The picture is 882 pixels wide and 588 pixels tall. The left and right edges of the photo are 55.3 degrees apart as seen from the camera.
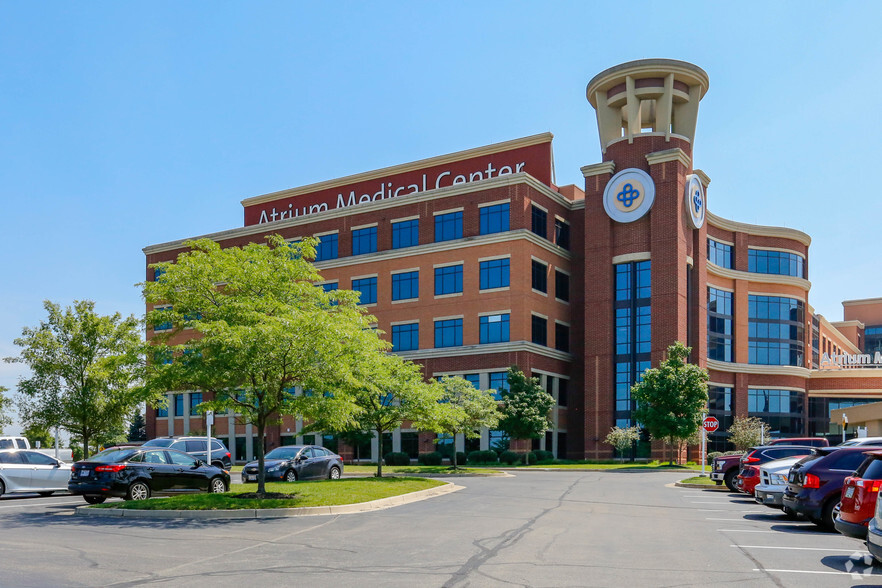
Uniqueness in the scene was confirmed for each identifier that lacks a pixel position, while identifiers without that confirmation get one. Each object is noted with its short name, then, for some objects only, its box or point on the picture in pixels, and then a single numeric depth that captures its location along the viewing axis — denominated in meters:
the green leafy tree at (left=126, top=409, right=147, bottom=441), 86.25
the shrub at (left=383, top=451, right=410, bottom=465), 59.75
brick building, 60.06
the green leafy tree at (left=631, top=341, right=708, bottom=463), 49.69
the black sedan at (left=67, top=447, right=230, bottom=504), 22.41
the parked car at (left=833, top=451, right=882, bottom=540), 12.23
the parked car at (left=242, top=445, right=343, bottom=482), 30.50
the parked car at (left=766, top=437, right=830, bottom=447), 29.88
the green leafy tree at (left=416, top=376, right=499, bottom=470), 45.69
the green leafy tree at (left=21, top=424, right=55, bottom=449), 42.25
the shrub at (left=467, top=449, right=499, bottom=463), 57.03
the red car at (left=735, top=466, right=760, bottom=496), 24.95
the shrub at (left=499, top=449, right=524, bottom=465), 56.34
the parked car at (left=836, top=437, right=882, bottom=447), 21.12
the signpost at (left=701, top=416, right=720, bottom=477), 36.69
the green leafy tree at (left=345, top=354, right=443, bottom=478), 35.59
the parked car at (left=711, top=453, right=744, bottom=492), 29.14
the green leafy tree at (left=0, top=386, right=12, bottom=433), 54.64
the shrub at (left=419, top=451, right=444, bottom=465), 58.62
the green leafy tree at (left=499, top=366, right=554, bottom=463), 54.81
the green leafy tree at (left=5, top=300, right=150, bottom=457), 40.50
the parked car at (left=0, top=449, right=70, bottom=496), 26.17
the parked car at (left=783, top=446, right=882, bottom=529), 16.67
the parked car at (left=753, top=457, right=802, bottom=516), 20.20
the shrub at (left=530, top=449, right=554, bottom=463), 58.25
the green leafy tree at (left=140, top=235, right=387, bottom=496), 21.31
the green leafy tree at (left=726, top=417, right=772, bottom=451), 59.62
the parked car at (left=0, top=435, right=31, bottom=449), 32.50
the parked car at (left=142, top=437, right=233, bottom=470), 33.41
